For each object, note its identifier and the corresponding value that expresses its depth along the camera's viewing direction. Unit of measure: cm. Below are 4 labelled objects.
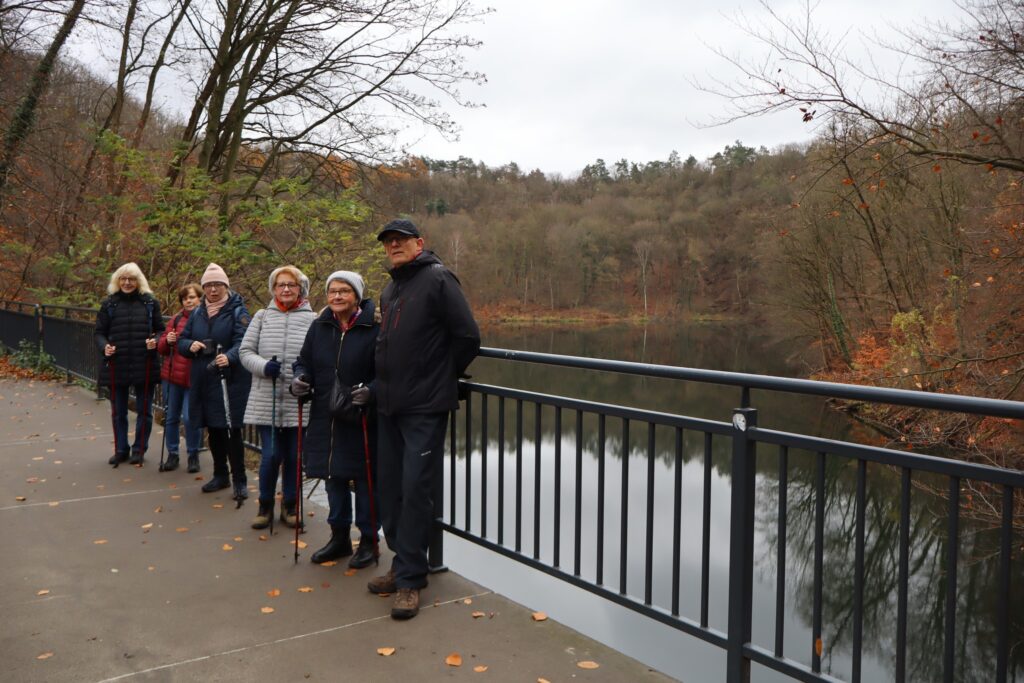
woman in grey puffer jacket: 507
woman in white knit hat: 423
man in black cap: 370
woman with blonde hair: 710
